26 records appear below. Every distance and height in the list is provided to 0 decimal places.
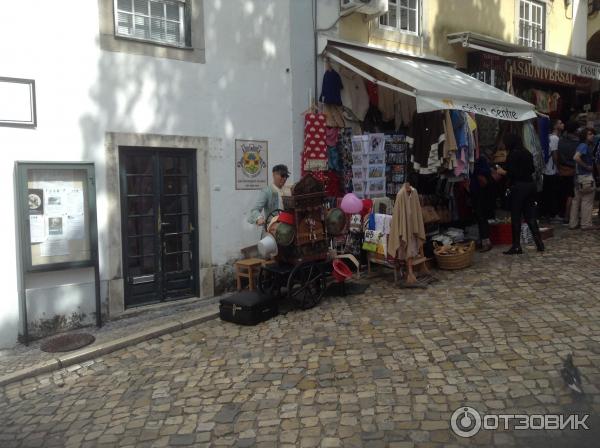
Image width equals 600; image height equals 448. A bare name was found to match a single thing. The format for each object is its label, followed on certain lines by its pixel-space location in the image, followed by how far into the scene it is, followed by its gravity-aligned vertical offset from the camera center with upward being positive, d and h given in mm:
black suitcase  6078 -1334
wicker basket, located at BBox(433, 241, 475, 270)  7715 -1031
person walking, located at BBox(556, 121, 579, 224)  9680 +468
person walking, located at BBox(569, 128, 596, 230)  8969 +21
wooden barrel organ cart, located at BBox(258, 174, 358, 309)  6254 -678
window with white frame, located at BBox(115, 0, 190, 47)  6785 +2210
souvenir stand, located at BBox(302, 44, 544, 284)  8141 +844
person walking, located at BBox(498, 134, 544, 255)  8008 -43
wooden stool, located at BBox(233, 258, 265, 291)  7148 -1050
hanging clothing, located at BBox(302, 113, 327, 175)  8250 +725
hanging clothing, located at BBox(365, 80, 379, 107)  9062 +1613
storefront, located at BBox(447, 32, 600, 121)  10406 +2377
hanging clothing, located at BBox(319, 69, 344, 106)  8414 +1566
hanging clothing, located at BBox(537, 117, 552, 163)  10477 +1044
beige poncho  6988 -488
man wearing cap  6938 -64
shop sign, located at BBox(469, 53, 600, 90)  10992 +2464
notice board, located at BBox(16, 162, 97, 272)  5867 -235
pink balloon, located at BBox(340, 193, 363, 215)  7328 -205
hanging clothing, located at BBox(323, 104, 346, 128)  8547 +1169
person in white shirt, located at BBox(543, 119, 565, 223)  10289 +74
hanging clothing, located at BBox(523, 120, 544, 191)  9820 +745
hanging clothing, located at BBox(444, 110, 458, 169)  8156 +665
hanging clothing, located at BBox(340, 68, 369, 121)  8727 +1552
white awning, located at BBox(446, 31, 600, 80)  10115 +2594
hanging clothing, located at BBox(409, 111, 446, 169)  8341 +808
